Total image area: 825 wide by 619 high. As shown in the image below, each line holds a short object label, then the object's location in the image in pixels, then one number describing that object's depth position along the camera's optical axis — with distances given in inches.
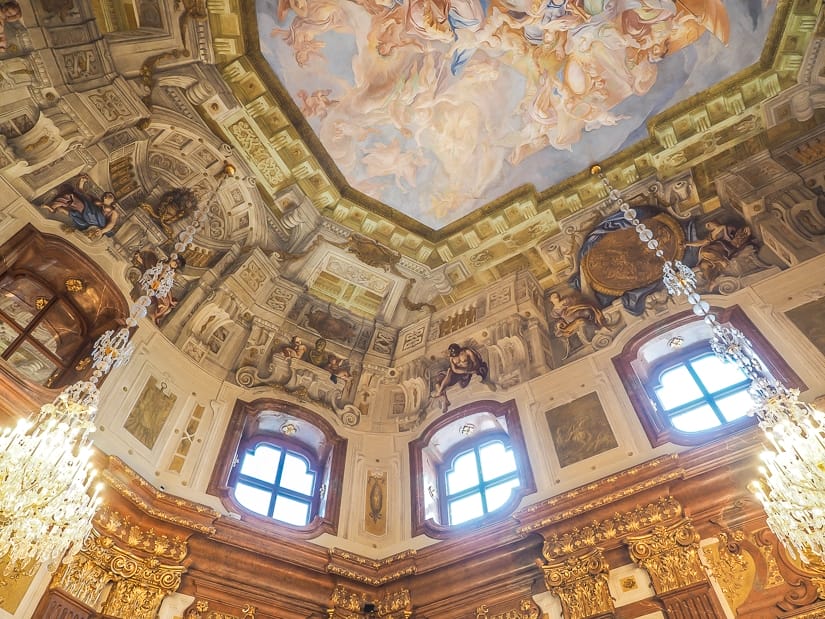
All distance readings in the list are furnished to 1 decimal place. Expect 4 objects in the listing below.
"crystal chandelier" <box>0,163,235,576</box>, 210.5
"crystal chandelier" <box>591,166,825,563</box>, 209.9
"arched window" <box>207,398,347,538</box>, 381.7
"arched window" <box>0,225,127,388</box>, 339.9
